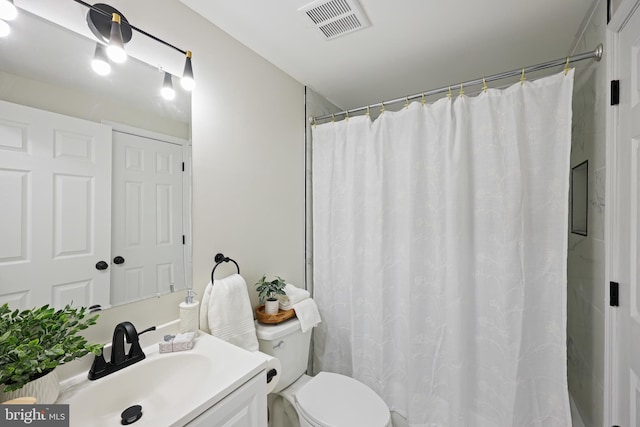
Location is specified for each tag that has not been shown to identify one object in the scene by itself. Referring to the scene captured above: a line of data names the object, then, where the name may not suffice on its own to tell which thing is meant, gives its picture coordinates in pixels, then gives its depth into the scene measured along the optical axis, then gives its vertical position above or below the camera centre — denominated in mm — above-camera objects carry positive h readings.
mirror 876 +404
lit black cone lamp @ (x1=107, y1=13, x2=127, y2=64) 995 +615
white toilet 1334 -975
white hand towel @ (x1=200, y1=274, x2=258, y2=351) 1340 -500
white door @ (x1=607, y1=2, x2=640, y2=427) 988 -71
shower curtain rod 1255 +722
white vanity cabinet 856 -664
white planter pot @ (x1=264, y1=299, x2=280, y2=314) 1595 -543
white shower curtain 1369 -246
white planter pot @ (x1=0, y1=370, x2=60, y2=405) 716 -481
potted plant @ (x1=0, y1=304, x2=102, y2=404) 692 -364
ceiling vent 1307 +980
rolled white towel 1691 -525
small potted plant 1600 -467
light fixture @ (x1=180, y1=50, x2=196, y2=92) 1254 +616
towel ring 1450 -245
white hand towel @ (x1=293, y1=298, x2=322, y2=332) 1674 -623
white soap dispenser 1242 -463
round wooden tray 1568 -595
